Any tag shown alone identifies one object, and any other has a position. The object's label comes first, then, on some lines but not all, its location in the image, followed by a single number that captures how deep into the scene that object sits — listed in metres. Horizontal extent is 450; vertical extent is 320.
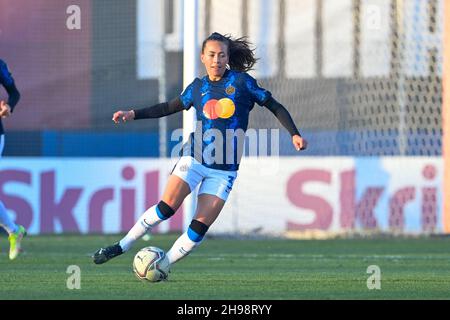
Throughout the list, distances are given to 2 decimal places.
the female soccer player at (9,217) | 11.02
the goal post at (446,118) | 15.06
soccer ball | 8.77
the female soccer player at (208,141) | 8.86
